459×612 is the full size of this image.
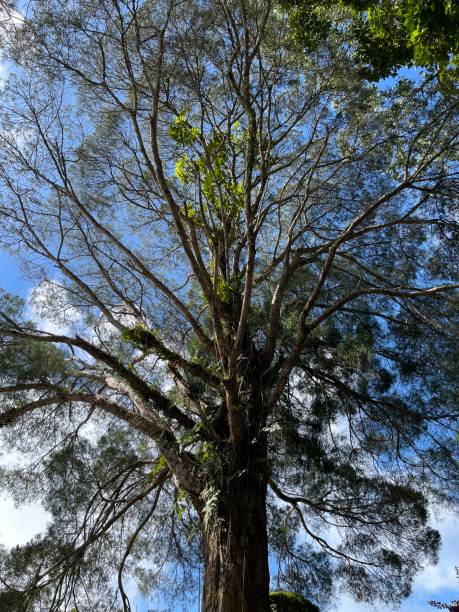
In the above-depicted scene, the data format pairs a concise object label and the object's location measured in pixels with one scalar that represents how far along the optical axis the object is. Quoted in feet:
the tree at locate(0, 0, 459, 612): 16.12
